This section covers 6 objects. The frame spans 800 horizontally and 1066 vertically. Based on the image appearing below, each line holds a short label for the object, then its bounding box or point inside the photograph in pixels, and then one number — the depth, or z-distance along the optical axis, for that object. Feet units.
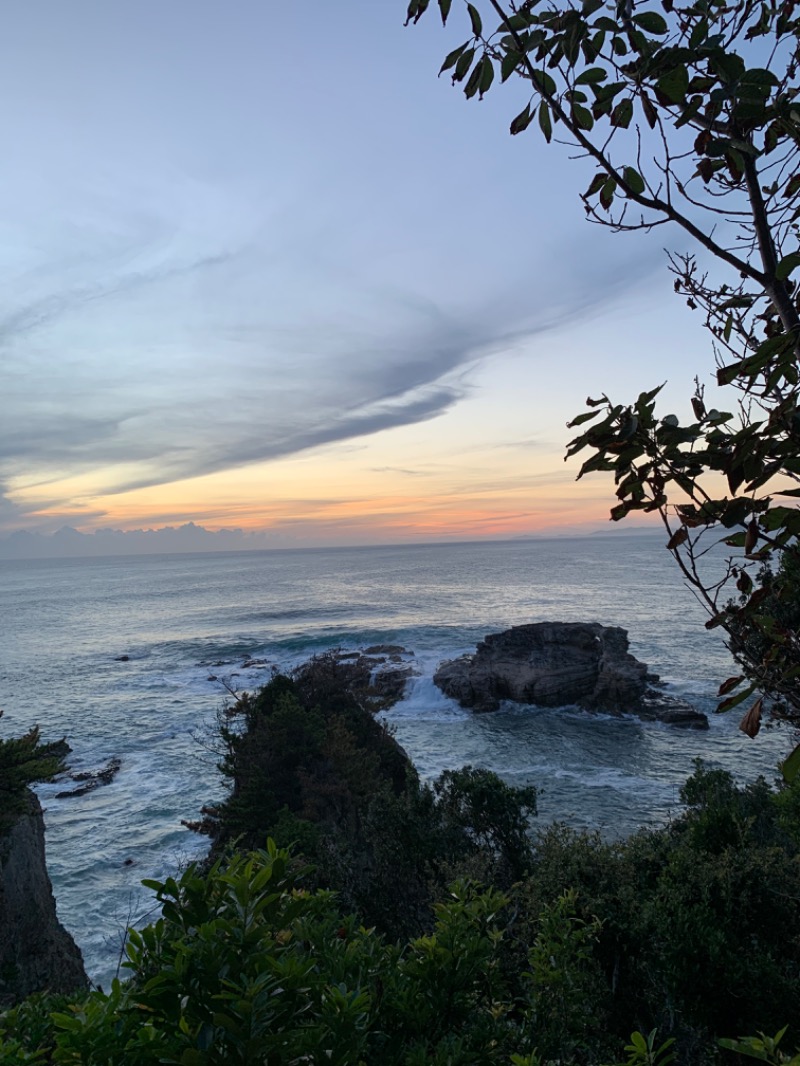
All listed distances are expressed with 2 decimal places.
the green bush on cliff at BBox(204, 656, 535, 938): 47.73
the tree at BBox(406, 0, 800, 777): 6.48
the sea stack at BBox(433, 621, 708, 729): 134.21
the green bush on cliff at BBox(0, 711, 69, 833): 48.47
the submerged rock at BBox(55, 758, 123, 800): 99.14
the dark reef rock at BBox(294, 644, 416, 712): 135.39
